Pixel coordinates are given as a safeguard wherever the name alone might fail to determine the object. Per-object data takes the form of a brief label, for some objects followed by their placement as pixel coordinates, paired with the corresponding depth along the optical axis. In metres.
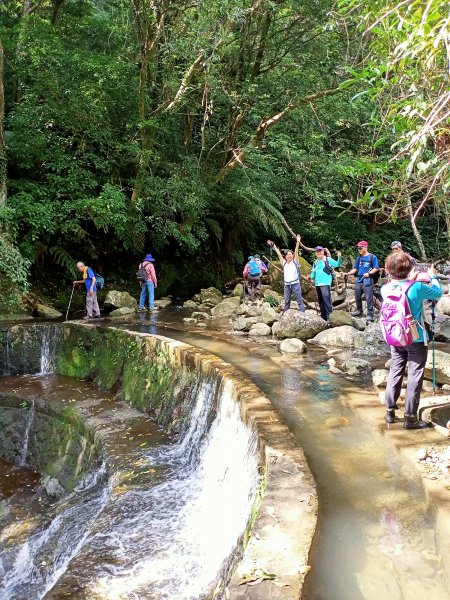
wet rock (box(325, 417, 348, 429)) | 5.16
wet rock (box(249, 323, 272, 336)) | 10.16
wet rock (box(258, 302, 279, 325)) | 10.69
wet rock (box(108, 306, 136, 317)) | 12.57
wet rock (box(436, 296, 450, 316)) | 11.14
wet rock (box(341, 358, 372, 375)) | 7.12
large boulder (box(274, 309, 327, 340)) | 9.45
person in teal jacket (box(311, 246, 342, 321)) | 9.86
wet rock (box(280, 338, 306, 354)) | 8.59
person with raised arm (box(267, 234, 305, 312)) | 10.20
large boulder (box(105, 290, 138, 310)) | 13.40
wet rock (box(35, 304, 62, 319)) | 12.51
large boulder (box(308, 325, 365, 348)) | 8.76
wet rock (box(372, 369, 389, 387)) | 6.37
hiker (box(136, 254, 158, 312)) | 13.19
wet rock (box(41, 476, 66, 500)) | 7.25
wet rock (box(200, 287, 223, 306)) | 15.03
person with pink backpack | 4.48
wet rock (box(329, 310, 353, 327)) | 9.95
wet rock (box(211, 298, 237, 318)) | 12.95
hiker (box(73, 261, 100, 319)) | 11.80
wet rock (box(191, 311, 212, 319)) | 12.37
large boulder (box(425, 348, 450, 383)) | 6.45
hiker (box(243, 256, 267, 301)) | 13.70
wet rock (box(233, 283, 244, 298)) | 15.91
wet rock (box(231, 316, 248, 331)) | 10.66
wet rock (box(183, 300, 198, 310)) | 14.67
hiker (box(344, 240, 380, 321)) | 9.77
